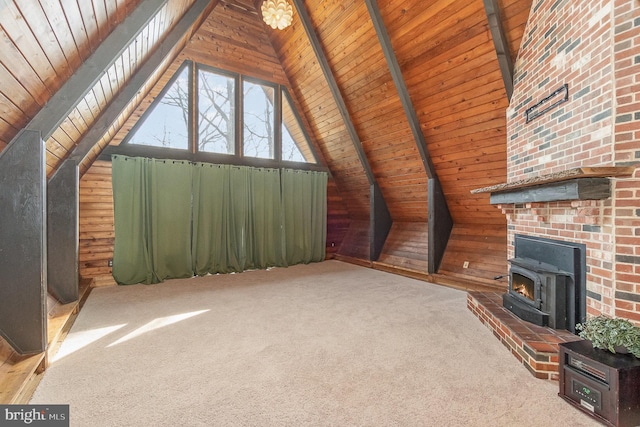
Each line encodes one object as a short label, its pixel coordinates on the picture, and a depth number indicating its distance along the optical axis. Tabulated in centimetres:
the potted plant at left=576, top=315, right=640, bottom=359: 150
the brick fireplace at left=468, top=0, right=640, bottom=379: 165
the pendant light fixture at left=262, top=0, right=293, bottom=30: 345
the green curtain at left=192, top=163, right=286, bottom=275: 474
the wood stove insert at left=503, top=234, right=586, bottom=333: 202
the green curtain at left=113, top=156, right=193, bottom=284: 418
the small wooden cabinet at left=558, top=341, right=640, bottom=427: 143
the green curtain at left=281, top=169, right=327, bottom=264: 557
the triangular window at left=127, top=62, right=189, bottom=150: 444
